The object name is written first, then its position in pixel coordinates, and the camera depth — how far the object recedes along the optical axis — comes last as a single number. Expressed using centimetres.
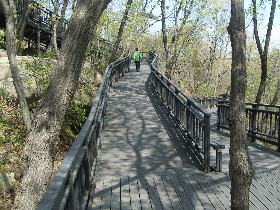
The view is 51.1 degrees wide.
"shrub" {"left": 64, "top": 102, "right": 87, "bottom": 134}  1031
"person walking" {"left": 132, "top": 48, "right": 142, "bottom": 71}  2143
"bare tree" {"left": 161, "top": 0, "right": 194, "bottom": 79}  1859
